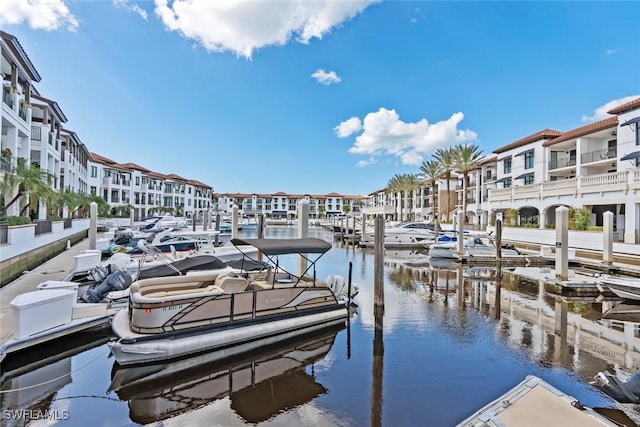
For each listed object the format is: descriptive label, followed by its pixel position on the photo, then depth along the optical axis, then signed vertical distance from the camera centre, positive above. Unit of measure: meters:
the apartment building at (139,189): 54.88 +4.80
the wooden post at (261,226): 18.47 -0.52
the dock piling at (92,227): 19.00 -0.75
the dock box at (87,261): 13.05 -1.82
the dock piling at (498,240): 22.06 -1.31
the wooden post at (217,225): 27.62 -0.99
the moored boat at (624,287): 12.27 -2.35
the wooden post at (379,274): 10.11 -1.64
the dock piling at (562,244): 14.87 -0.97
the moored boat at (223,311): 7.05 -2.25
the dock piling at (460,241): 23.79 -1.47
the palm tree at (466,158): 45.44 +8.32
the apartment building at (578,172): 23.47 +4.86
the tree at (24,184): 17.61 +1.53
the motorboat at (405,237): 33.55 -1.82
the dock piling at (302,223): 12.73 -0.22
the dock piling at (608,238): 17.55 -0.81
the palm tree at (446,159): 47.41 +8.39
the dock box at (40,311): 6.86 -2.08
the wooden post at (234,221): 21.05 -0.31
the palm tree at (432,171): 51.78 +7.41
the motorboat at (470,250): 23.83 -2.09
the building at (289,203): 113.00 +4.73
